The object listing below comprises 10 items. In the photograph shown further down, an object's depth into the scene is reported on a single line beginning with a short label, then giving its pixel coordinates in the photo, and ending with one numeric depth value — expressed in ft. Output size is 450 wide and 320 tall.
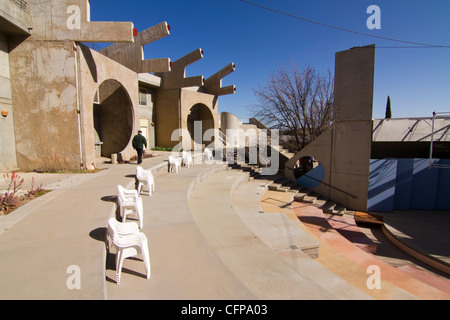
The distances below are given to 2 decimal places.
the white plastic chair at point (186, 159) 37.78
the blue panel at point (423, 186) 43.98
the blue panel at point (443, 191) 43.96
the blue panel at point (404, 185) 43.68
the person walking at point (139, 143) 32.17
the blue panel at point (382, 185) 41.19
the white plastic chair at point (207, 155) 44.86
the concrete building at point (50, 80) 27.07
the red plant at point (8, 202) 15.58
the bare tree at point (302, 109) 46.68
